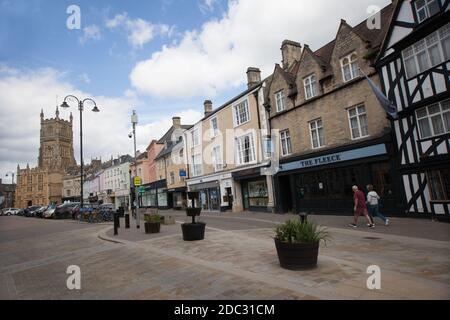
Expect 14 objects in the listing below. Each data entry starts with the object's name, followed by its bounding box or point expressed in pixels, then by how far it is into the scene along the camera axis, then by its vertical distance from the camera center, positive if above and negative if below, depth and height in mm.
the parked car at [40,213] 37972 +474
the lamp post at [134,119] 17727 +5354
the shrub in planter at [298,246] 6176 -1130
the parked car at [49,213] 33634 +316
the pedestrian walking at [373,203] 12132 -694
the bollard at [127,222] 16844 -785
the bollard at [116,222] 14206 -614
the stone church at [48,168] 93062 +15639
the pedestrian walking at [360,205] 12054 -739
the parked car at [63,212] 32491 +228
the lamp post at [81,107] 21272 +7862
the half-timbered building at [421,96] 12203 +3834
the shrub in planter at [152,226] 13867 -959
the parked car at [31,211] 42800 +877
